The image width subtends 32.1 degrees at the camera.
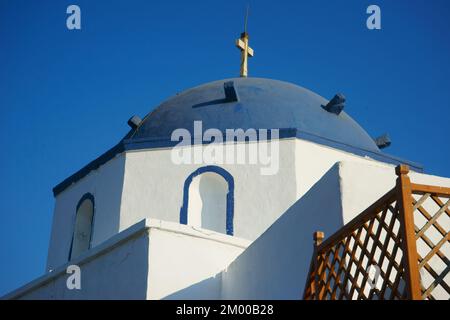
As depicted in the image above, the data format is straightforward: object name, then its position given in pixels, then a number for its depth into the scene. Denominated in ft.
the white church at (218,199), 20.62
